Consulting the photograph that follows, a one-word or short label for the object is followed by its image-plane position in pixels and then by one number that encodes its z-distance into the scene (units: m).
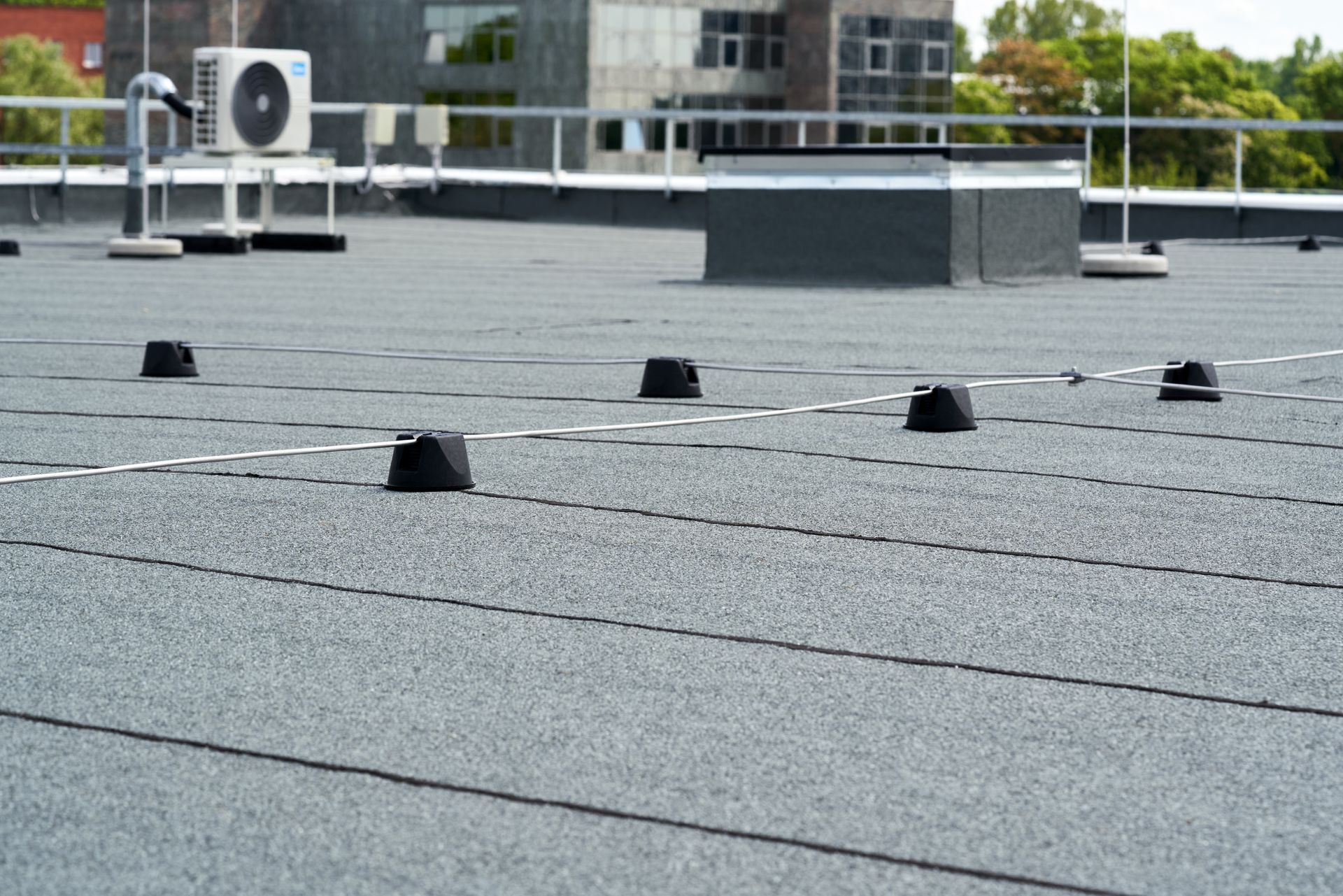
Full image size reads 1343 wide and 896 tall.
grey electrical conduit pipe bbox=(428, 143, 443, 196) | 23.40
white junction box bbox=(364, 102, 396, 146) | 22.36
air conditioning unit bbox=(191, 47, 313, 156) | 15.60
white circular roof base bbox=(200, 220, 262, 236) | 16.56
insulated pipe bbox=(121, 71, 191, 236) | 14.93
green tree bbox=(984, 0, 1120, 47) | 165.00
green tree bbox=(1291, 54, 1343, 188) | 114.56
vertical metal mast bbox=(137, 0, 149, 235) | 15.09
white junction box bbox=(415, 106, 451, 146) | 22.92
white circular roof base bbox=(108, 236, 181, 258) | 14.77
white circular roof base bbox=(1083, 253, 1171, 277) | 12.80
